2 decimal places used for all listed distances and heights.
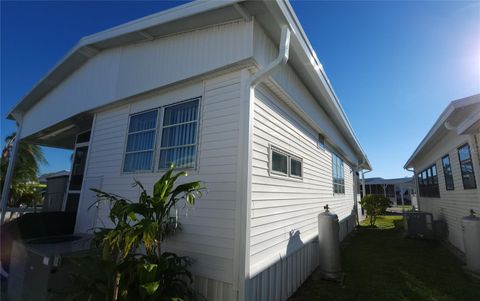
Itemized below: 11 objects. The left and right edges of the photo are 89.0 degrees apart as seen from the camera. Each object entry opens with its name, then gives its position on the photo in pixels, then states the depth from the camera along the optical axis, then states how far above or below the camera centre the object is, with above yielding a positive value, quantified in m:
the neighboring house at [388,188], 29.99 +1.80
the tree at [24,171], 13.62 +1.02
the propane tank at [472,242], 5.25 -0.79
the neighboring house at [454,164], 5.69 +1.26
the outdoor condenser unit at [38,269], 3.10 -1.06
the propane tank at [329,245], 5.19 -0.97
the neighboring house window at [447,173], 8.12 +1.07
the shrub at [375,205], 12.97 -0.17
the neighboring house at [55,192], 7.68 -0.07
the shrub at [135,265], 2.54 -0.80
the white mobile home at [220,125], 3.33 +1.25
